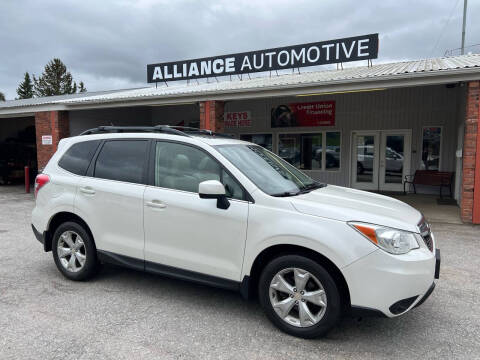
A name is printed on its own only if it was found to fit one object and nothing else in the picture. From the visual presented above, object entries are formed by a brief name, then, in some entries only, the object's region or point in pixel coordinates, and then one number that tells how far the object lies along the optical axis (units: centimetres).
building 1055
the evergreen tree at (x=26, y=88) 5597
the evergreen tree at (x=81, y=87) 5589
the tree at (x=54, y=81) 5197
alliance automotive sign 1304
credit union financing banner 1405
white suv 290
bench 1177
